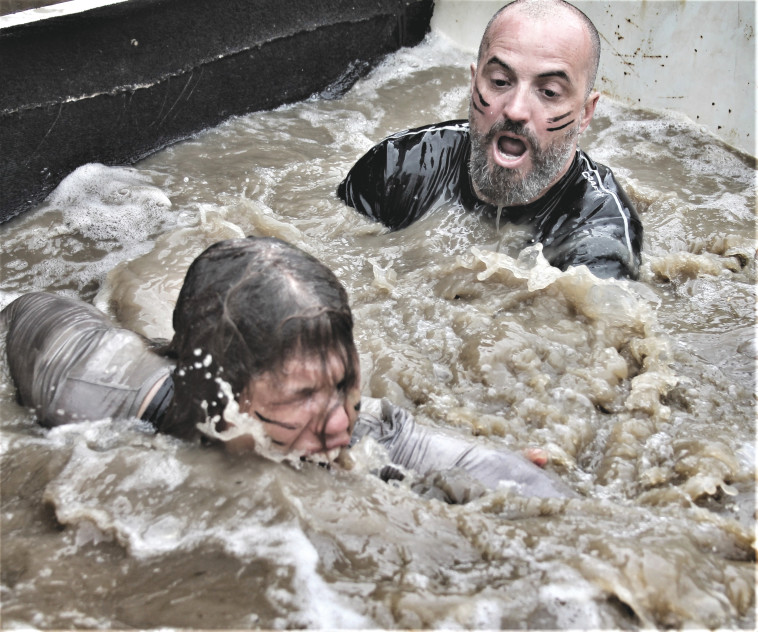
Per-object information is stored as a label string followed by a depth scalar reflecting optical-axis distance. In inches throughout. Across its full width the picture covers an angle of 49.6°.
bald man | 137.6
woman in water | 82.2
